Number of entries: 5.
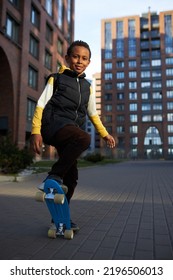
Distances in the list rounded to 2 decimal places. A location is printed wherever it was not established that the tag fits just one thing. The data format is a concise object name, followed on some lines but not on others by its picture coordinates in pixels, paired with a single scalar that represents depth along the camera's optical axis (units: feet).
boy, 9.83
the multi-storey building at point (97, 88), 367.25
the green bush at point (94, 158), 92.53
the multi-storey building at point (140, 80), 282.97
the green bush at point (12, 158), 35.65
